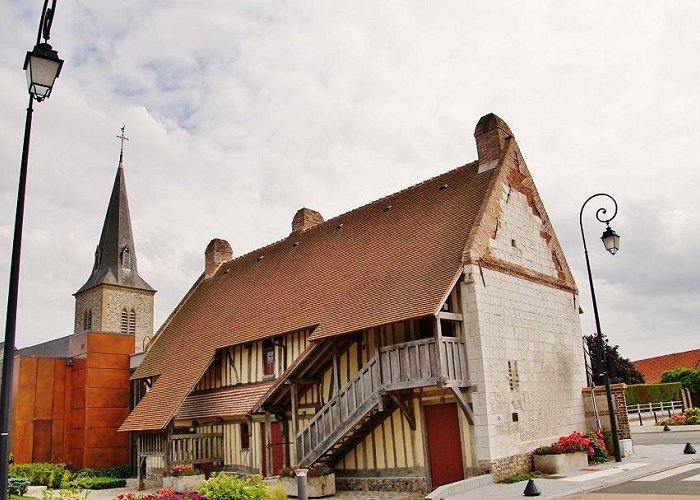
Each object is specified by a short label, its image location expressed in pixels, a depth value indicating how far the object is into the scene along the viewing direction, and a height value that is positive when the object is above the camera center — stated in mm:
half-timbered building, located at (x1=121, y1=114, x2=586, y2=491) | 13688 +1431
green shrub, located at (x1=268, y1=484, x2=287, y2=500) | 9953 -1223
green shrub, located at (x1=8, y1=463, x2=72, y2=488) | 19547 -1311
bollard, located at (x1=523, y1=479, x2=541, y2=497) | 10914 -1553
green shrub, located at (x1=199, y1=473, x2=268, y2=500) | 9023 -1013
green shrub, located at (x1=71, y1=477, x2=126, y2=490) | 19188 -1690
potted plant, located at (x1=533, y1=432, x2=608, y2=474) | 14039 -1288
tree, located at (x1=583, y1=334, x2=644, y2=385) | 38197 +1744
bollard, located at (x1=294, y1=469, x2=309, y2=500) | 9883 -1111
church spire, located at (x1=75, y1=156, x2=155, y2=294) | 43344 +12112
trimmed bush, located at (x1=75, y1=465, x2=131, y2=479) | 21094 -1503
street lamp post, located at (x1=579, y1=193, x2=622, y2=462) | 15281 +1435
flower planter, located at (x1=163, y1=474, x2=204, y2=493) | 16875 -1603
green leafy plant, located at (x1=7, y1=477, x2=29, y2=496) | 15711 -1335
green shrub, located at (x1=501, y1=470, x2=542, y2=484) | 13180 -1617
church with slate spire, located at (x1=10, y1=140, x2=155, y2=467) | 22391 +967
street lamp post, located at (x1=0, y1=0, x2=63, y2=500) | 6410 +2759
